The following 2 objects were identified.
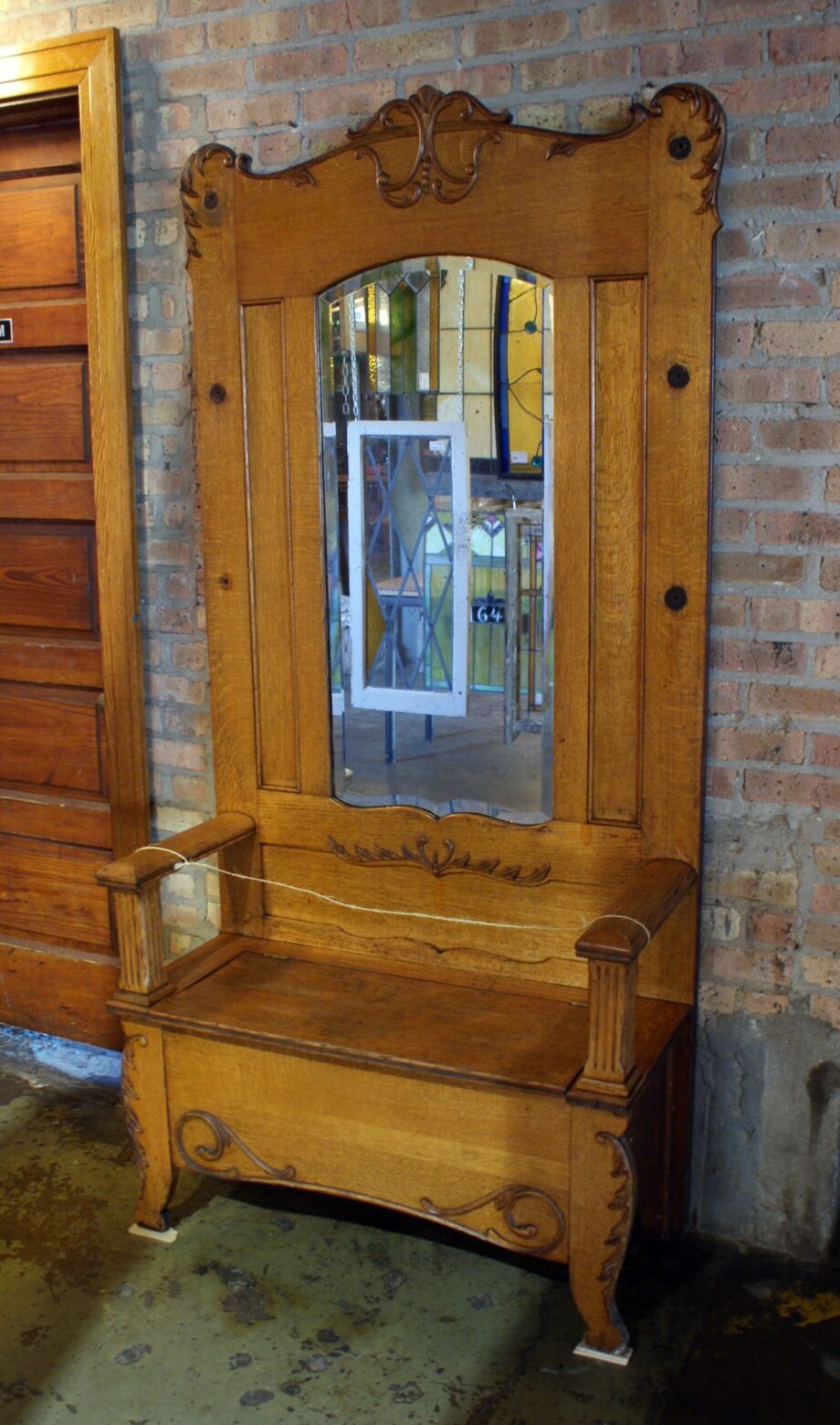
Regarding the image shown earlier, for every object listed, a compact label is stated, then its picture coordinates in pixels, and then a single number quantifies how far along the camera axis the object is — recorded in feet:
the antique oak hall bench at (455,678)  7.68
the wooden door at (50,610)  10.03
